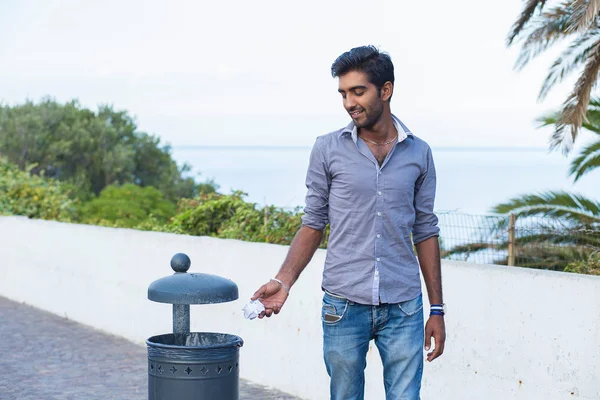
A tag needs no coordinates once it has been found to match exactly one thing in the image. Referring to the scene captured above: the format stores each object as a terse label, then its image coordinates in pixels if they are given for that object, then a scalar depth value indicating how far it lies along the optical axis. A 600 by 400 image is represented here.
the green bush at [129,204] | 29.36
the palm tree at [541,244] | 9.63
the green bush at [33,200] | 15.94
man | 3.92
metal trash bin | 3.90
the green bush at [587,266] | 6.97
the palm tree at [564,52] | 12.32
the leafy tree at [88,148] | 44.84
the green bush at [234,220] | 10.69
